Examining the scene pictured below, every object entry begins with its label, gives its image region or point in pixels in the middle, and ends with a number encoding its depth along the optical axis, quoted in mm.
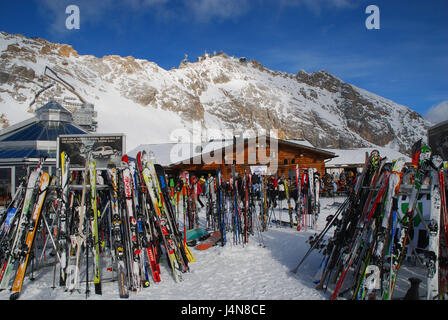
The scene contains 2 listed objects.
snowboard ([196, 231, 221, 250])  8500
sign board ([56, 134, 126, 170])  9117
